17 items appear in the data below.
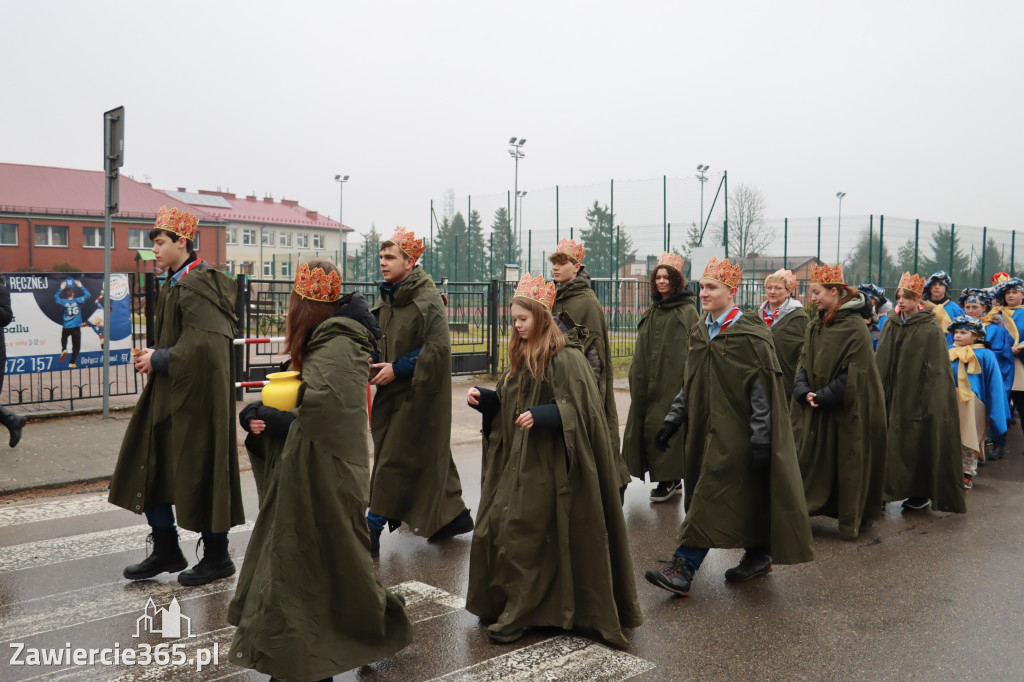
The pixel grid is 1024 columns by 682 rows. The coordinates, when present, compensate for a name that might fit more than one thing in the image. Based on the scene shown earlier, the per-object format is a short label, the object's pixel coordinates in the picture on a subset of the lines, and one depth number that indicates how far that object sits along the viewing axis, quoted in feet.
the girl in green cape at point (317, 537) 11.71
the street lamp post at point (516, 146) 127.65
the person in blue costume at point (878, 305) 35.37
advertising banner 33.76
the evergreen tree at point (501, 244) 93.91
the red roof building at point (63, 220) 177.88
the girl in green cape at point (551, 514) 14.39
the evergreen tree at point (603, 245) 83.15
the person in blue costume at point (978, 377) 31.09
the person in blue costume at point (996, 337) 35.32
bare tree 79.97
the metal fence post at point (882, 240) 81.87
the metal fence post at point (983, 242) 92.01
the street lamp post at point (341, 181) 212.43
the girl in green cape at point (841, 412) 21.84
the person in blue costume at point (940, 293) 33.94
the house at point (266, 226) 253.03
